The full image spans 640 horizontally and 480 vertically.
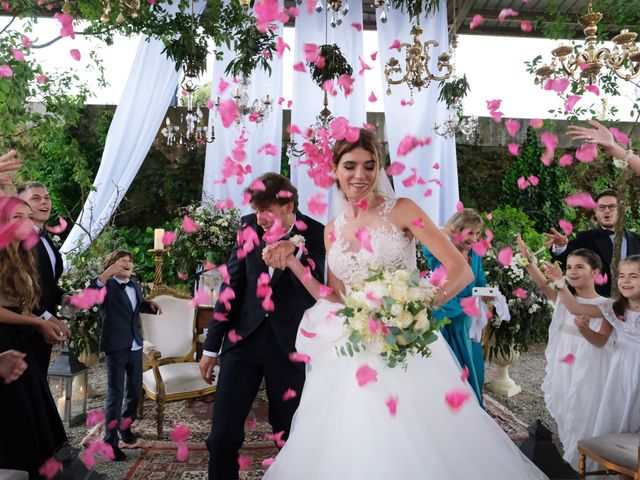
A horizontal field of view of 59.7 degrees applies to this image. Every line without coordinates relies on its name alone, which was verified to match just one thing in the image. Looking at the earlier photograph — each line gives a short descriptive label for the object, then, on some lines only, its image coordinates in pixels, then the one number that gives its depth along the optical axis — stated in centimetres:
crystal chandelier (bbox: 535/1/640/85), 393
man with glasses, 409
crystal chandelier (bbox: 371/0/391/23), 432
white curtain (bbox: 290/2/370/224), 738
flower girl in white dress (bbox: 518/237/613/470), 303
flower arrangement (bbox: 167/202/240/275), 556
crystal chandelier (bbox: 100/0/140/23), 300
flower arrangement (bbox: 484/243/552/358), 470
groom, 240
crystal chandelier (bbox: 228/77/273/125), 552
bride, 184
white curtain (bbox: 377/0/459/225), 745
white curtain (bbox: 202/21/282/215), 738
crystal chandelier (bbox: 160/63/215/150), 454
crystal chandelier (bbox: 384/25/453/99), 483
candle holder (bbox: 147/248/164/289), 475
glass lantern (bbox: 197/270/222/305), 535
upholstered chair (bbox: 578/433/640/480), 214
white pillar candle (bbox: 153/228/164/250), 474
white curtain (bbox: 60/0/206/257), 680
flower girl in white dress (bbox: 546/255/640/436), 279
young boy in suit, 342
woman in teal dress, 356
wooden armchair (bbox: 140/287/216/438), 378
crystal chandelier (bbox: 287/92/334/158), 599
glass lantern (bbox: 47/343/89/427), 393
